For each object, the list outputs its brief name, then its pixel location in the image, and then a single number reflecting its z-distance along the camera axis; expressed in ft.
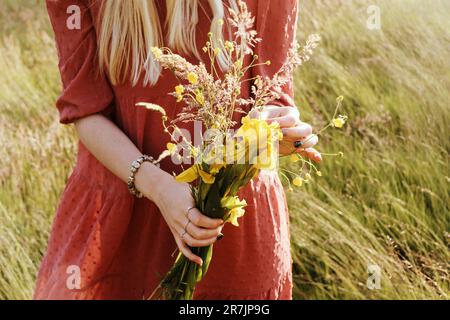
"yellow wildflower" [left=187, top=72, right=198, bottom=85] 5.53
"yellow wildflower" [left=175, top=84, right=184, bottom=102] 5.61
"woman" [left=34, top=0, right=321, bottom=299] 6.44
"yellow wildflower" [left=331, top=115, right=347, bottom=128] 5.73
